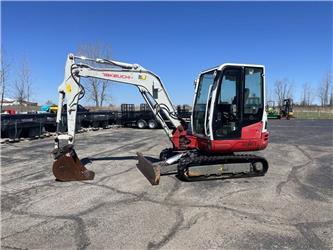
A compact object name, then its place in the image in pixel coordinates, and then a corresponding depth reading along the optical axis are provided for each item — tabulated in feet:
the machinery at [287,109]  145.48
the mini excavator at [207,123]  27.22
